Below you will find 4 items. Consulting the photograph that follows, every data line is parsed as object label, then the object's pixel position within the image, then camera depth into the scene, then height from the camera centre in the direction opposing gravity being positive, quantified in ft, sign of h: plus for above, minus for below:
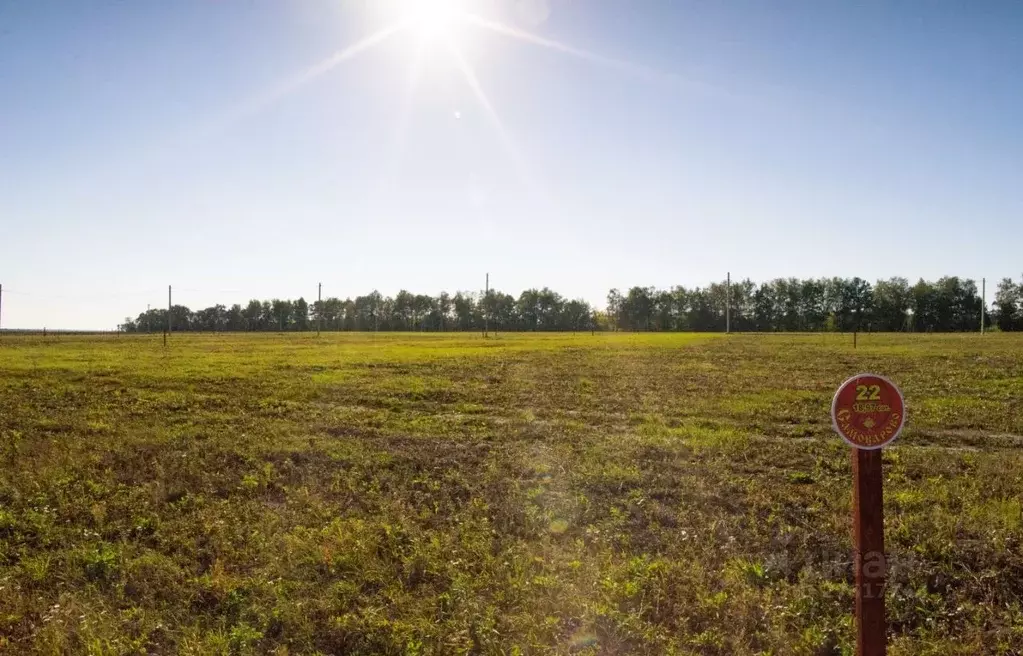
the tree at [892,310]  447.83 +10.19
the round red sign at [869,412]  13.24 -2.11
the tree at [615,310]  565.94 +15.70
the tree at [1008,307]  397.60 +11.22
